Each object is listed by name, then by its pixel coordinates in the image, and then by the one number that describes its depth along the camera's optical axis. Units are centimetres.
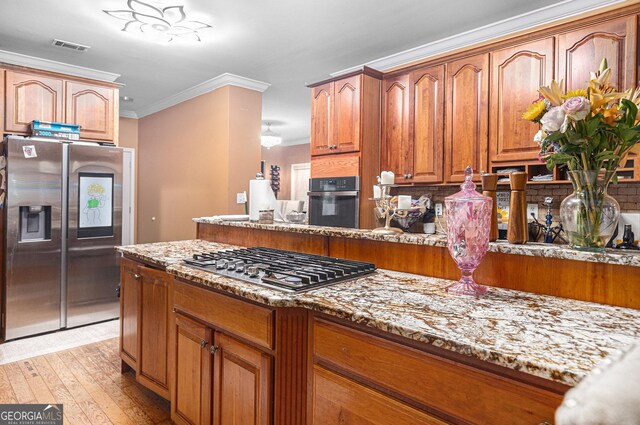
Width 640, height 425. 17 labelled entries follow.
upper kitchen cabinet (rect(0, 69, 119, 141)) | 351
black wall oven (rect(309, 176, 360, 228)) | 370
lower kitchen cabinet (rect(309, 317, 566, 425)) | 79
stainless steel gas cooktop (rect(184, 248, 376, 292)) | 138
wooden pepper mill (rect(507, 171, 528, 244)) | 139
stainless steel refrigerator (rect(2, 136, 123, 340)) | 332
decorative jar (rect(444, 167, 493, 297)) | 126
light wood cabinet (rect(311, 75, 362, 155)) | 376
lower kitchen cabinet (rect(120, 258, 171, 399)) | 202
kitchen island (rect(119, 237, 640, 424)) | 81
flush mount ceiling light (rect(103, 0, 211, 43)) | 286
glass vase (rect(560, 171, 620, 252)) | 123
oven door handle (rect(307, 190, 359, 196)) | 369
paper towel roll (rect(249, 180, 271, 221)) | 253
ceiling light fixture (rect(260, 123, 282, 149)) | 702
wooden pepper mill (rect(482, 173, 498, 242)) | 141
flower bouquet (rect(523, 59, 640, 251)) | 116
